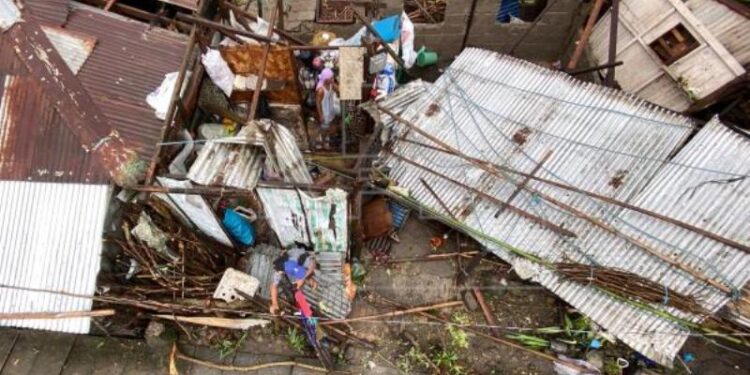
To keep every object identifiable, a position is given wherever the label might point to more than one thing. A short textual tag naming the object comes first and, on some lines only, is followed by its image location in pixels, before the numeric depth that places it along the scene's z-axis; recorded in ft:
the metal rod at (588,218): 21.40
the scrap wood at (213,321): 26.37
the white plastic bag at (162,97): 26.05
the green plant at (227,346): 27.84
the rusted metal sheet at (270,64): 29.99
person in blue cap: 27.37
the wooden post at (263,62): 24.51
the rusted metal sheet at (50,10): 26.84
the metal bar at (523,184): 25.82
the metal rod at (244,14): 31.04
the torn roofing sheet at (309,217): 23.47
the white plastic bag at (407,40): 34.65
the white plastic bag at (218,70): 29.78
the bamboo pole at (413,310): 28.14
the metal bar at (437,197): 27.42
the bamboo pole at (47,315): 22.45
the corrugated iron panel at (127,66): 25.39
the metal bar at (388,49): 30.50
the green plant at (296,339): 27.61
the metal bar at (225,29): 26.66
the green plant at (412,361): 27.25
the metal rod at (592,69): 28.49
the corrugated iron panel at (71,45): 26.09
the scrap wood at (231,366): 27.43
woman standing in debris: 33.50
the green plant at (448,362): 26.76
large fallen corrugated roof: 22.41
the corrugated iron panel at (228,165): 22.98
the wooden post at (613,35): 28.68
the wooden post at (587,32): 28.17
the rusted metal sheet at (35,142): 23.97
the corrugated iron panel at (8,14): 25.66
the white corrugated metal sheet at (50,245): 22.91
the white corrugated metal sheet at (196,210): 23.40
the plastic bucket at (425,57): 37.58
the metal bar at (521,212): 24.57
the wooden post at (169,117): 23.34
